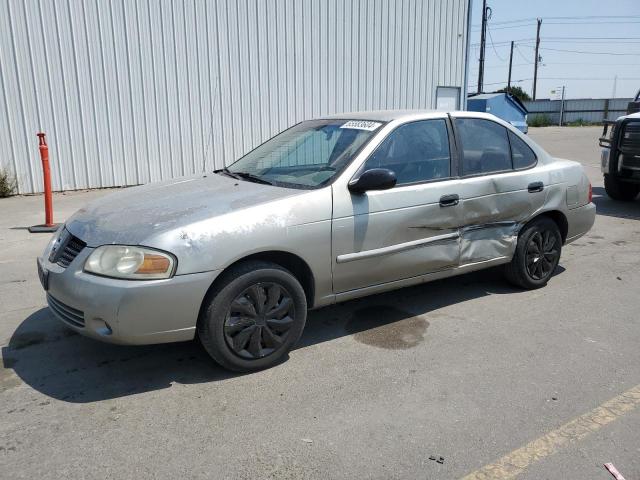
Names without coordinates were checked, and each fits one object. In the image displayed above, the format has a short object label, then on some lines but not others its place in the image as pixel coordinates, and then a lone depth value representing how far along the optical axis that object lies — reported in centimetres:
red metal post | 741
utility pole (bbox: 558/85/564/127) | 4531
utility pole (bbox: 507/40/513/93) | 6119
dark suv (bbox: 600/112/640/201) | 898
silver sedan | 316
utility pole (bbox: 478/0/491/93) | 3734
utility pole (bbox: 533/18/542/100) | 5991
